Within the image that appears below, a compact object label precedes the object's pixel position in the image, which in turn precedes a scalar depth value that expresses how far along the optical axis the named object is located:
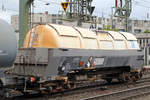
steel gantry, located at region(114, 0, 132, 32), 27.22
